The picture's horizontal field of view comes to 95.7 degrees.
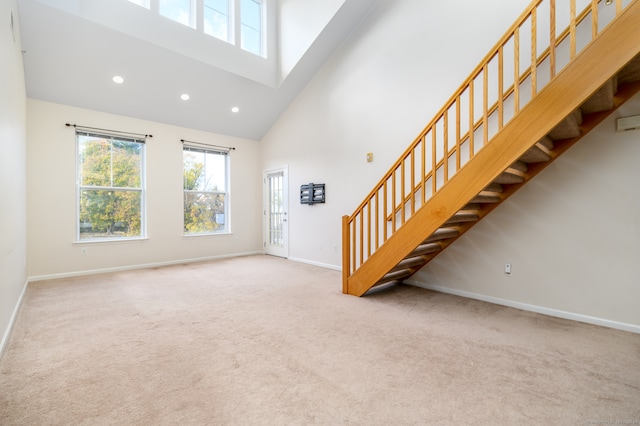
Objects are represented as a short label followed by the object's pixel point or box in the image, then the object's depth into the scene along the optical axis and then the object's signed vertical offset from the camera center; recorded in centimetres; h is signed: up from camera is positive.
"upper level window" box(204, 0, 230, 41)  480 +331
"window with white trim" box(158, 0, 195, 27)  432 +313
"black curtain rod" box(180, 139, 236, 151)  581 +146
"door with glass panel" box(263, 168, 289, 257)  624 -1
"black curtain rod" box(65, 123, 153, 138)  464 +143
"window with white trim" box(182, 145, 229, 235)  597 +49
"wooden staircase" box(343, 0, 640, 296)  204 +70
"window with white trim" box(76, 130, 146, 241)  483 +47
